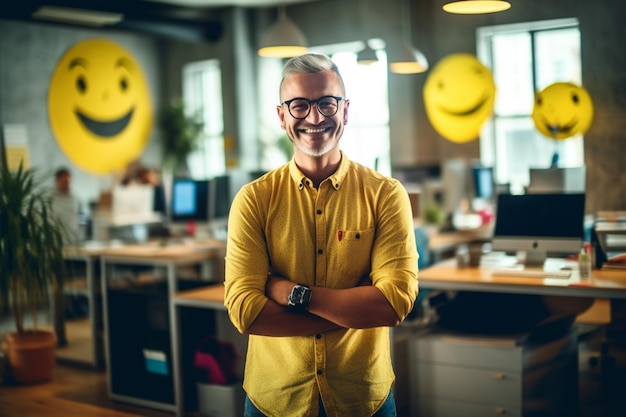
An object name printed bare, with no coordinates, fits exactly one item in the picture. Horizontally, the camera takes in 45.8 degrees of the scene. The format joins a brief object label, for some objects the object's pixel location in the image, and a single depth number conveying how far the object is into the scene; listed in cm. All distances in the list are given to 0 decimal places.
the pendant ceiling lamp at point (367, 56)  654
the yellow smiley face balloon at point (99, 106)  1034
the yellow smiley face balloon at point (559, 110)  507
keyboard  381
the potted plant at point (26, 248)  507
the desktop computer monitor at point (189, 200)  627
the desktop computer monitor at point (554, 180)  468
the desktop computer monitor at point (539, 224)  404
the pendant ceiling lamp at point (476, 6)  354
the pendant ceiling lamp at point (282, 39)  621
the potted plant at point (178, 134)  1153
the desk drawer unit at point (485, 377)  367
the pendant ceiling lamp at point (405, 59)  678
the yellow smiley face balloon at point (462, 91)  634
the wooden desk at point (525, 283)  345
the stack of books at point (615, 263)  398
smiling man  183
